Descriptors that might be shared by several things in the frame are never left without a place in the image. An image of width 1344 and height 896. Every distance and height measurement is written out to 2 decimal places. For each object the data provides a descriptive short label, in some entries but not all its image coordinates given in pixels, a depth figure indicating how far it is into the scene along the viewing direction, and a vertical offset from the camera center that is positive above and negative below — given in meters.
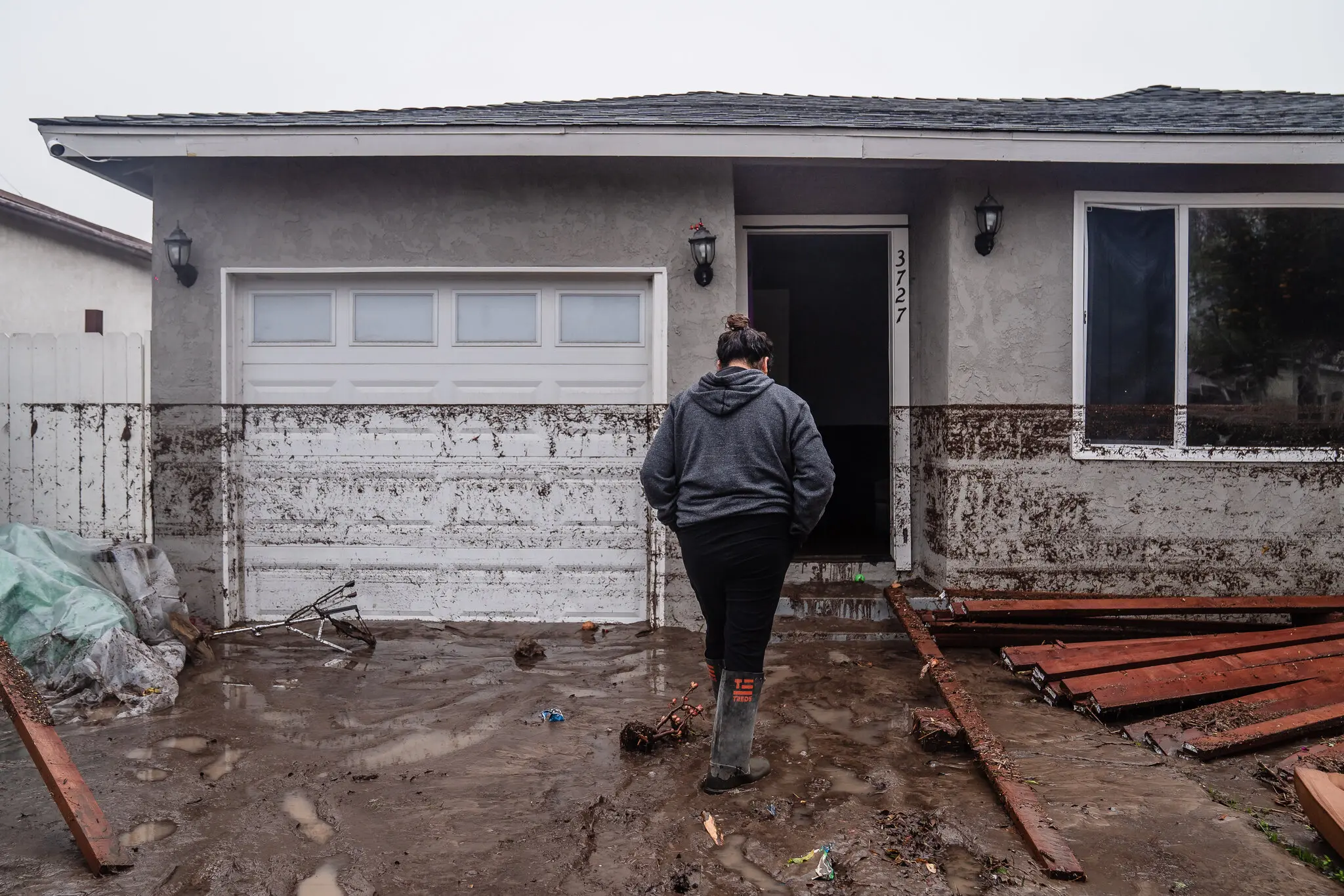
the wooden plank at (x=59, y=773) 2.82 -1.08
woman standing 3.42 -0.29
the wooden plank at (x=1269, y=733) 3.73 -1.25
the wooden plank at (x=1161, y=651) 4.63 -1.14
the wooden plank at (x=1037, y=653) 4.84 -1.17
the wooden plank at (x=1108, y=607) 5.32 -1.00
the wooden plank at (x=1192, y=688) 4.22 -1.19
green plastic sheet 4.80 -0.93
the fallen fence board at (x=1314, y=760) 3.50 -1.28
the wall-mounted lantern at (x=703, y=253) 5.91 +1.24
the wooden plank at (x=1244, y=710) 3.96 -1.24
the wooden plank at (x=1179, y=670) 4.40 -1.15
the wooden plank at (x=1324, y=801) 2.77 -1.15
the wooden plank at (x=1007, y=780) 2.82 -1.29
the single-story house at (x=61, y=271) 11.30 +2.32
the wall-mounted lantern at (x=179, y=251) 6.03 +1.27
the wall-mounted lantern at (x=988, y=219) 5.88 +1.46
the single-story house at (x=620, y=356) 5.98 +0.58
